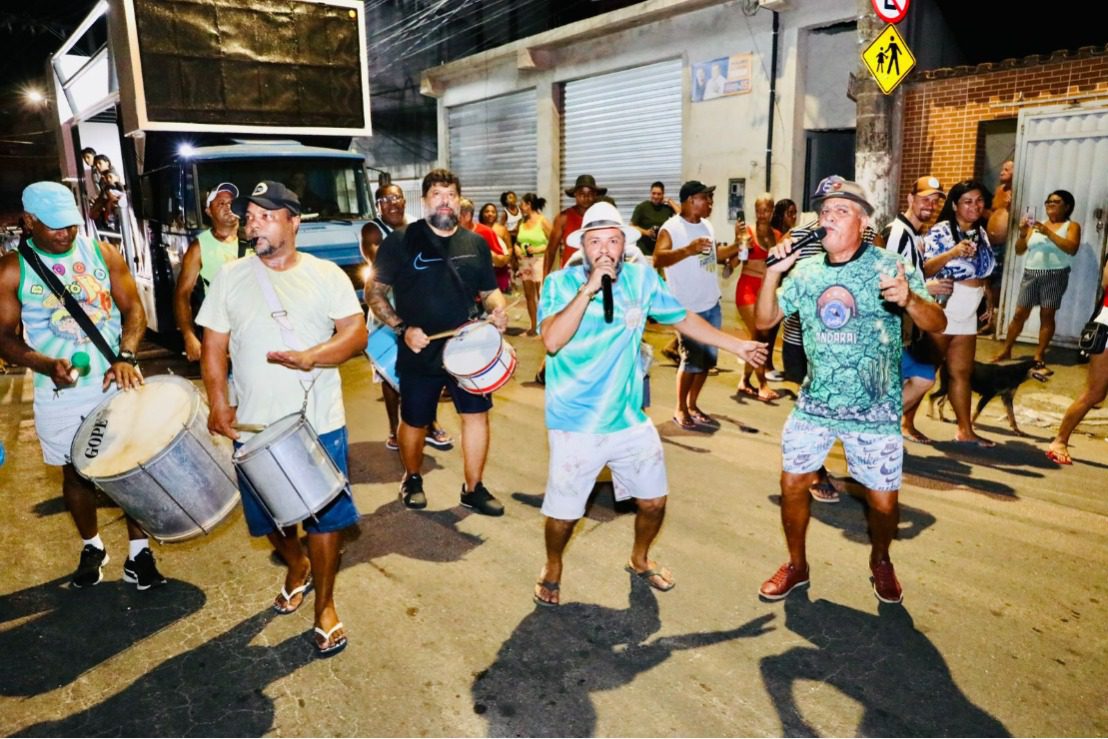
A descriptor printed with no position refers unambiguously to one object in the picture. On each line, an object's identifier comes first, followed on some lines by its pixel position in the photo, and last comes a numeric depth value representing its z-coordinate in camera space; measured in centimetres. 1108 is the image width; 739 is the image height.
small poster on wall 1298
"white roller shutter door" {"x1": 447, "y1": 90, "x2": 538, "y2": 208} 1872
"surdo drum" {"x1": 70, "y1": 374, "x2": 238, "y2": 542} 323
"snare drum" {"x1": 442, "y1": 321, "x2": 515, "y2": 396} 441
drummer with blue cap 376
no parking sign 915
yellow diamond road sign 938
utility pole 1022
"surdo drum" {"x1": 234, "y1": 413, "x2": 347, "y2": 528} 303
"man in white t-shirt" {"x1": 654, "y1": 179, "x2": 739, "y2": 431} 642
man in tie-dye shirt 342
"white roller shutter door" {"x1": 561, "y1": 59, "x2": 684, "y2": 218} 1475
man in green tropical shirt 340
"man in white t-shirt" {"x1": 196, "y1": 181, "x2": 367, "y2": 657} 327
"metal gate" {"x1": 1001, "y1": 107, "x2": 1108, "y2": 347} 891
